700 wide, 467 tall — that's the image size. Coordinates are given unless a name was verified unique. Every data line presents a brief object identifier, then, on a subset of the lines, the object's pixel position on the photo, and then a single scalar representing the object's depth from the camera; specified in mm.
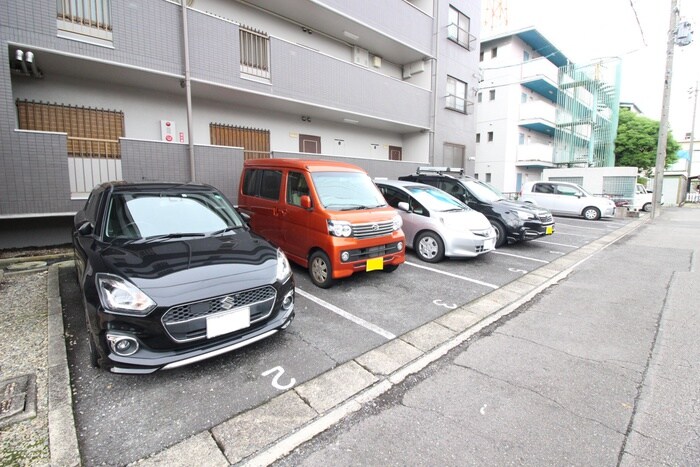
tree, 27969
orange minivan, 4559
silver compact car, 6062
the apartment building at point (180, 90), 5543
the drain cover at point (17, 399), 2205
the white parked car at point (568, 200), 13594
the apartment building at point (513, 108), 21469
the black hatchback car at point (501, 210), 7621
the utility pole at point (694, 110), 27194
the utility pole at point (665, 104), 14914
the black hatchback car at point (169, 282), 2406
